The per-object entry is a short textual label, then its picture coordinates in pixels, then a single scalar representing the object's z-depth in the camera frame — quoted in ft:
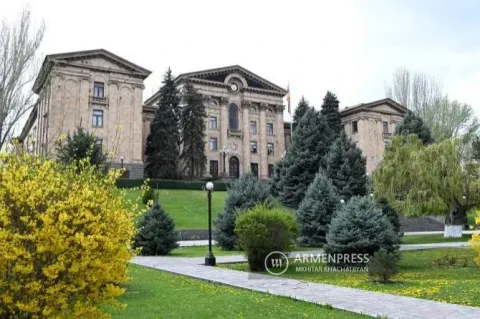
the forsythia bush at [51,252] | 14.24
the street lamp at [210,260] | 49.05
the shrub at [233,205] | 70.23
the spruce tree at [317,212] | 72.18
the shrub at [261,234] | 43.65
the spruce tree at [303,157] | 124.77
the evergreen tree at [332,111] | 173.37
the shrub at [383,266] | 34.83
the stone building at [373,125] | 207.41
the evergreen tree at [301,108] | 179.63
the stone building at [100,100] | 149.83
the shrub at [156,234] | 62.23
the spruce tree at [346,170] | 115.34
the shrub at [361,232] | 44.01
